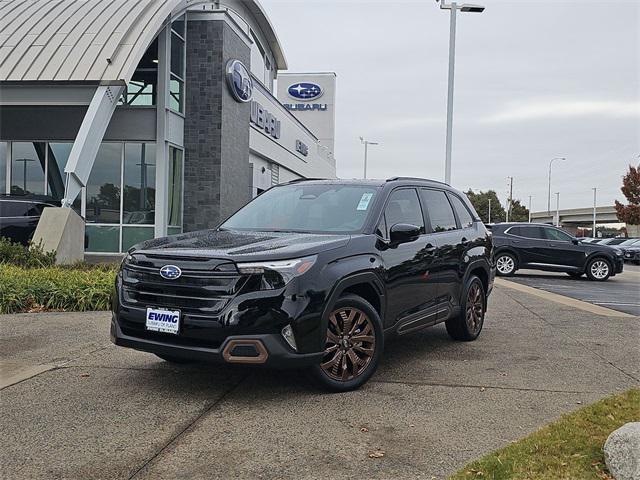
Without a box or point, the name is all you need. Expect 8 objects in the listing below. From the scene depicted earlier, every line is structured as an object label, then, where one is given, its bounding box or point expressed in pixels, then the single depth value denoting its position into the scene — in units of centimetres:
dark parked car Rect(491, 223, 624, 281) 1883
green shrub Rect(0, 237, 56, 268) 1134
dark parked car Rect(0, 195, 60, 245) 1398
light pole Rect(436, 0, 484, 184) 2020
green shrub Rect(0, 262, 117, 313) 876
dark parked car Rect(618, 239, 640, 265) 3337
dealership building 1591
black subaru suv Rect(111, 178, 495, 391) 449
